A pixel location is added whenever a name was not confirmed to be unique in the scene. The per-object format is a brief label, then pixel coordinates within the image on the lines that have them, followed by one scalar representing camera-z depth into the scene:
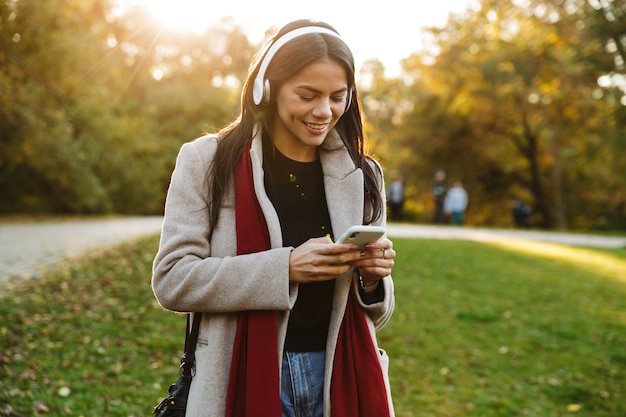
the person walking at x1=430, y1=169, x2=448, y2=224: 25.51
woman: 1.93
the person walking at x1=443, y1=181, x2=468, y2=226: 24.00
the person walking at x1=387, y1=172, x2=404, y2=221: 25.45
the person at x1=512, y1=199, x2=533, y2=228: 28.84
